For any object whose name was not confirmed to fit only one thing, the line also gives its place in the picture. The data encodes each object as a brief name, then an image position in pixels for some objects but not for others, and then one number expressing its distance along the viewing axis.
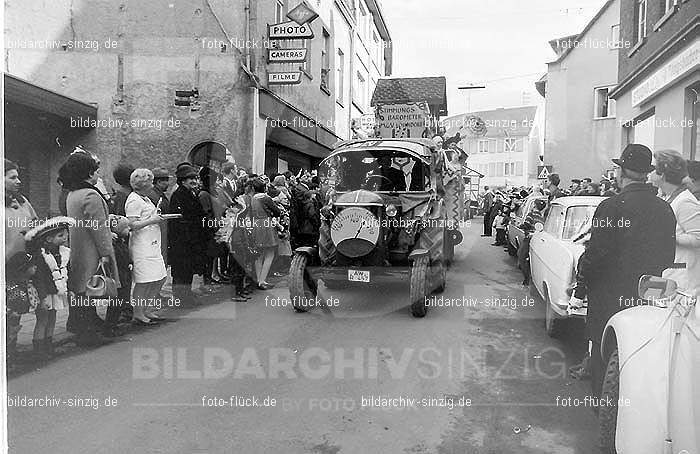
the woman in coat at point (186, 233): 7.75
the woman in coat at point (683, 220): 4.17
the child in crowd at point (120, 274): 6.45
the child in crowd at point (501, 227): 16.59
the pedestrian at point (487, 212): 19.87
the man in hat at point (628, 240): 4.09
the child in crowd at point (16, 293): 5.04
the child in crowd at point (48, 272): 5.38
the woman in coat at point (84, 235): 5.91
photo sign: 13.35
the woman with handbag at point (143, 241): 6.63
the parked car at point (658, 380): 2.84
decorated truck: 7.48
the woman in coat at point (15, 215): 5.15
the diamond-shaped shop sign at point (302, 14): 13.45
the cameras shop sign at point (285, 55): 13.73
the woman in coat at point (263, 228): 8.99
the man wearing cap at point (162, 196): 7.67
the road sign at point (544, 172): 15.58
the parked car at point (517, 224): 12.05
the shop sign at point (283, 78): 13.80
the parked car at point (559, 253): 5.75
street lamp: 15.53
